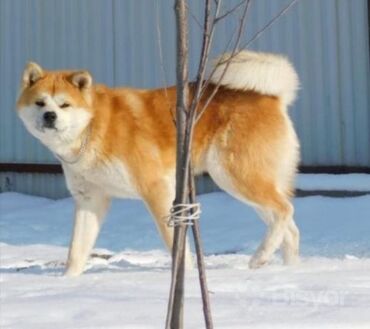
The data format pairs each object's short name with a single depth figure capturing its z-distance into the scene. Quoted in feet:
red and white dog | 38.96
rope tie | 18.81
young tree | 18.07
